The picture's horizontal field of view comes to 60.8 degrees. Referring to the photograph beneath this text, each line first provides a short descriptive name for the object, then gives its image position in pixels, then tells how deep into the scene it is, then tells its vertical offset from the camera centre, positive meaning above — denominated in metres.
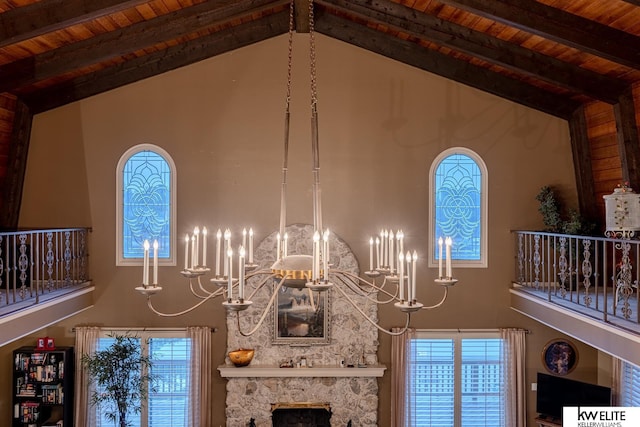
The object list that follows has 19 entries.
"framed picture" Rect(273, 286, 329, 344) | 8.77 -1.56
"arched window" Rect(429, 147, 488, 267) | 9.05 +0.34
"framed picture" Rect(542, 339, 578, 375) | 8.94 -2.14
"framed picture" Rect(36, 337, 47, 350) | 8.59 -1.89
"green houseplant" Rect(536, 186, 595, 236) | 8.17 +0.12
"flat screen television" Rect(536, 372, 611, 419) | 7.89 -2.53
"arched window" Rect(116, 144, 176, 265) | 8.91 +0.39
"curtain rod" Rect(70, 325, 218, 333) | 8.81 -1.70
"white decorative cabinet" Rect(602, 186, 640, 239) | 6.80 +0.16
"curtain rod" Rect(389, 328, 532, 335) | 8.92 -1.73
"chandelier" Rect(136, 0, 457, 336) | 3.53 -0.33
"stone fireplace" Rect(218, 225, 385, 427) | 8.68 -2.26
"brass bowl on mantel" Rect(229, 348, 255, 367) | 8.55 -2.09
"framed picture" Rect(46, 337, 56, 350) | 8.61 -1.90
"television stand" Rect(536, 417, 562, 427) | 8.05 -2.94
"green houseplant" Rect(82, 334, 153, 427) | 8.12 -2.36
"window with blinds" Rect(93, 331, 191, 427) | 8.89 -2.61
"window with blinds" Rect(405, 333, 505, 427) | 8.96 -2.57
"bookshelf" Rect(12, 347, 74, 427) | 8.49 -2.53
